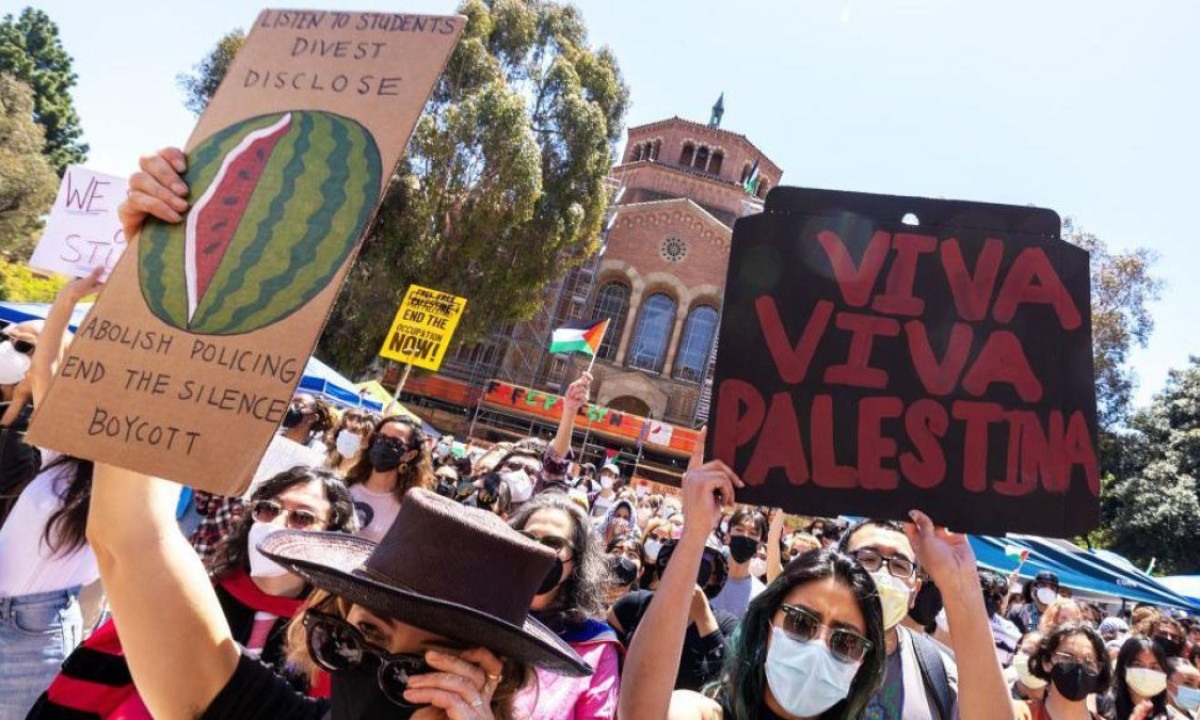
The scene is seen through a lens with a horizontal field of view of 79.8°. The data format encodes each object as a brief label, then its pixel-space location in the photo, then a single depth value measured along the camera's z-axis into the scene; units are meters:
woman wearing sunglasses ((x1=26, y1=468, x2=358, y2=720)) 1.96
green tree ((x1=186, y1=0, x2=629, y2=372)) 18.92
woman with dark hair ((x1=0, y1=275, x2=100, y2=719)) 2.52
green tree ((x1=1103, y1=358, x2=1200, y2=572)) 27.00
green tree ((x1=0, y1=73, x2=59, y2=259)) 23.17
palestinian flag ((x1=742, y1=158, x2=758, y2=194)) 36.69
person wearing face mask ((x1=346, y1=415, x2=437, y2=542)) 3.93
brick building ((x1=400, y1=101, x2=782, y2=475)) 32.62
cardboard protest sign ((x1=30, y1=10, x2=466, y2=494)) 1.37
